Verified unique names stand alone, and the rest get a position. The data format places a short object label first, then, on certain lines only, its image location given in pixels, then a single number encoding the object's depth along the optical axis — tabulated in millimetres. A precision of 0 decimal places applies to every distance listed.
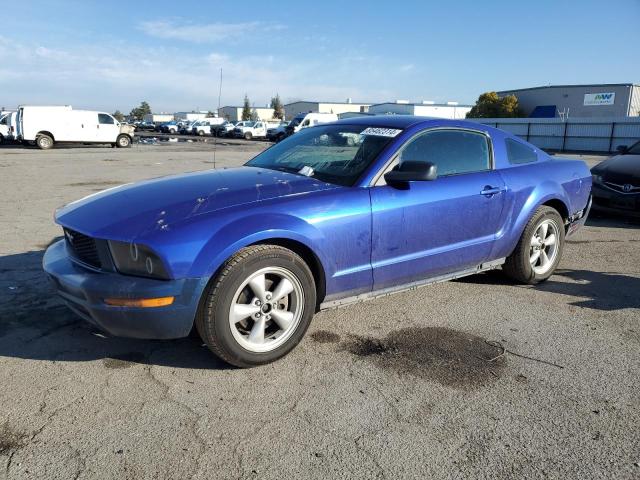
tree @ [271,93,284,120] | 93438
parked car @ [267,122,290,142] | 40781
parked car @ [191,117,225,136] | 51344
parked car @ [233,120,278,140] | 45094
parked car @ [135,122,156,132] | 63719
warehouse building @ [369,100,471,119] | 67175
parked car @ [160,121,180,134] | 55312
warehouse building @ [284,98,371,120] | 91125
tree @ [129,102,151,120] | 115938
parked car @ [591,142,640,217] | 7621
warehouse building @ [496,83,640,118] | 50312
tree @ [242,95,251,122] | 88562
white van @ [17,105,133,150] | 24781
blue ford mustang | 2922
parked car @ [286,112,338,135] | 36156
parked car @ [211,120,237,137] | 47094
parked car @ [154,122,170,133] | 58297
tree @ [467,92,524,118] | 54688
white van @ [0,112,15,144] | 26055
